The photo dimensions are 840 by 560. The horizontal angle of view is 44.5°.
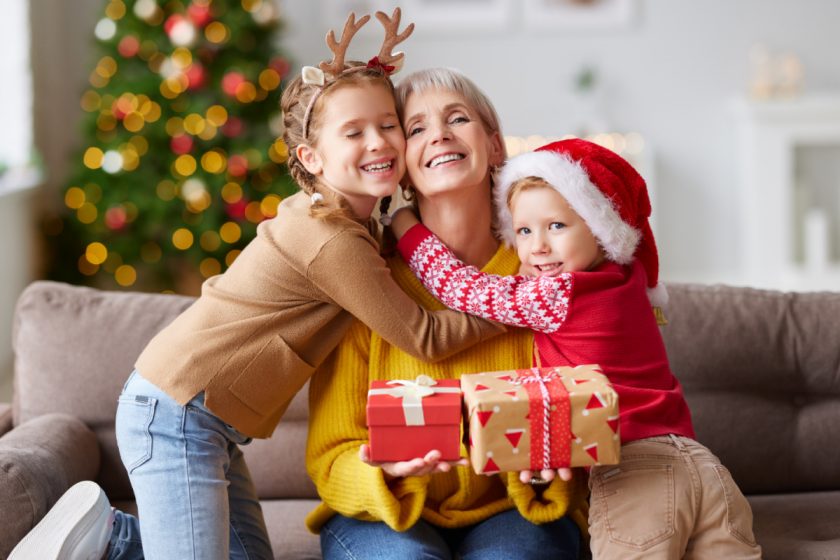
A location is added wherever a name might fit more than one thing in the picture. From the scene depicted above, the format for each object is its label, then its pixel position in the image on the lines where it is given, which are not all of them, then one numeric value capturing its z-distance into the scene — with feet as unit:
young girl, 6.26
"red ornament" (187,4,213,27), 17.54
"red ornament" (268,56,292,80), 18.03
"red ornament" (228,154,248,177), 17.72
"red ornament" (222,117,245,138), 17.87
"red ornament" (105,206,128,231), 17.83
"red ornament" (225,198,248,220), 17.80
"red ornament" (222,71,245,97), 17.69
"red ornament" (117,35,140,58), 17.74
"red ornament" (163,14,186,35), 17.60
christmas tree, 17.72
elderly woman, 6.47
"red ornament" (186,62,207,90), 17.61
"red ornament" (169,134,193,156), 17.78
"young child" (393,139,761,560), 5.96
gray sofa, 7.99
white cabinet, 20.61
